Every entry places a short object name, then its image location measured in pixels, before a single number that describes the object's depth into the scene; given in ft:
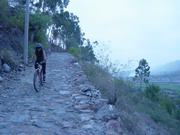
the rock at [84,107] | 18.19
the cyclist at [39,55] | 25.72
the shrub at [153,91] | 102.34
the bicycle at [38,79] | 23.71
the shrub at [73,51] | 84.17
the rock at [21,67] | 36.55
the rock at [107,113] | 15.52
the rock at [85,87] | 23.43
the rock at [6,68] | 31.17
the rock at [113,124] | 14.43
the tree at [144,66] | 120.06
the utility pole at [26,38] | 39.76
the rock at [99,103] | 17.87
